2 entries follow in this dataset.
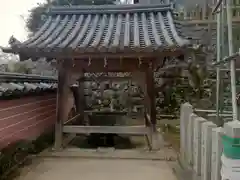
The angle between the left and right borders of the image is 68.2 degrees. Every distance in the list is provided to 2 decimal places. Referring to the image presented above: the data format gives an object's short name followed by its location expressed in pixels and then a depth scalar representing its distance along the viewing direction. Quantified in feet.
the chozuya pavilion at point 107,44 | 11.56
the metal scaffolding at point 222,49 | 5.36
